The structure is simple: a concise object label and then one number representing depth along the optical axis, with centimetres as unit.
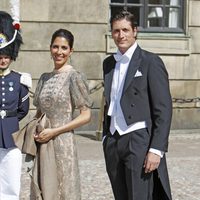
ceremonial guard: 495
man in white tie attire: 421
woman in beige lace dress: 473
